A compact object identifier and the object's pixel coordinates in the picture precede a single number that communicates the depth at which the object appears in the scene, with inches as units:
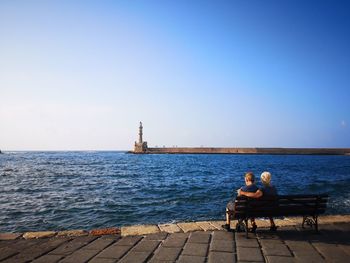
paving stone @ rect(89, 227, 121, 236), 221.5
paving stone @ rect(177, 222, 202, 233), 228.7
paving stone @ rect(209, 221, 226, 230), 233.9
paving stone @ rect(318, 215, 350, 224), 256.3
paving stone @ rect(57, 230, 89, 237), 220.6
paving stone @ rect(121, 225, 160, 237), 220.4
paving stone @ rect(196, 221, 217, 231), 231.3
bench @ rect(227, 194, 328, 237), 216.2
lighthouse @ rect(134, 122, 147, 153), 3772.1
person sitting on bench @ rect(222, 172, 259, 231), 225.3
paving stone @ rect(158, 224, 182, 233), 227.5
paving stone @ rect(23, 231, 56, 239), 219.6
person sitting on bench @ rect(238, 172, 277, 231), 223.6
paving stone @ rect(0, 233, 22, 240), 217.7
